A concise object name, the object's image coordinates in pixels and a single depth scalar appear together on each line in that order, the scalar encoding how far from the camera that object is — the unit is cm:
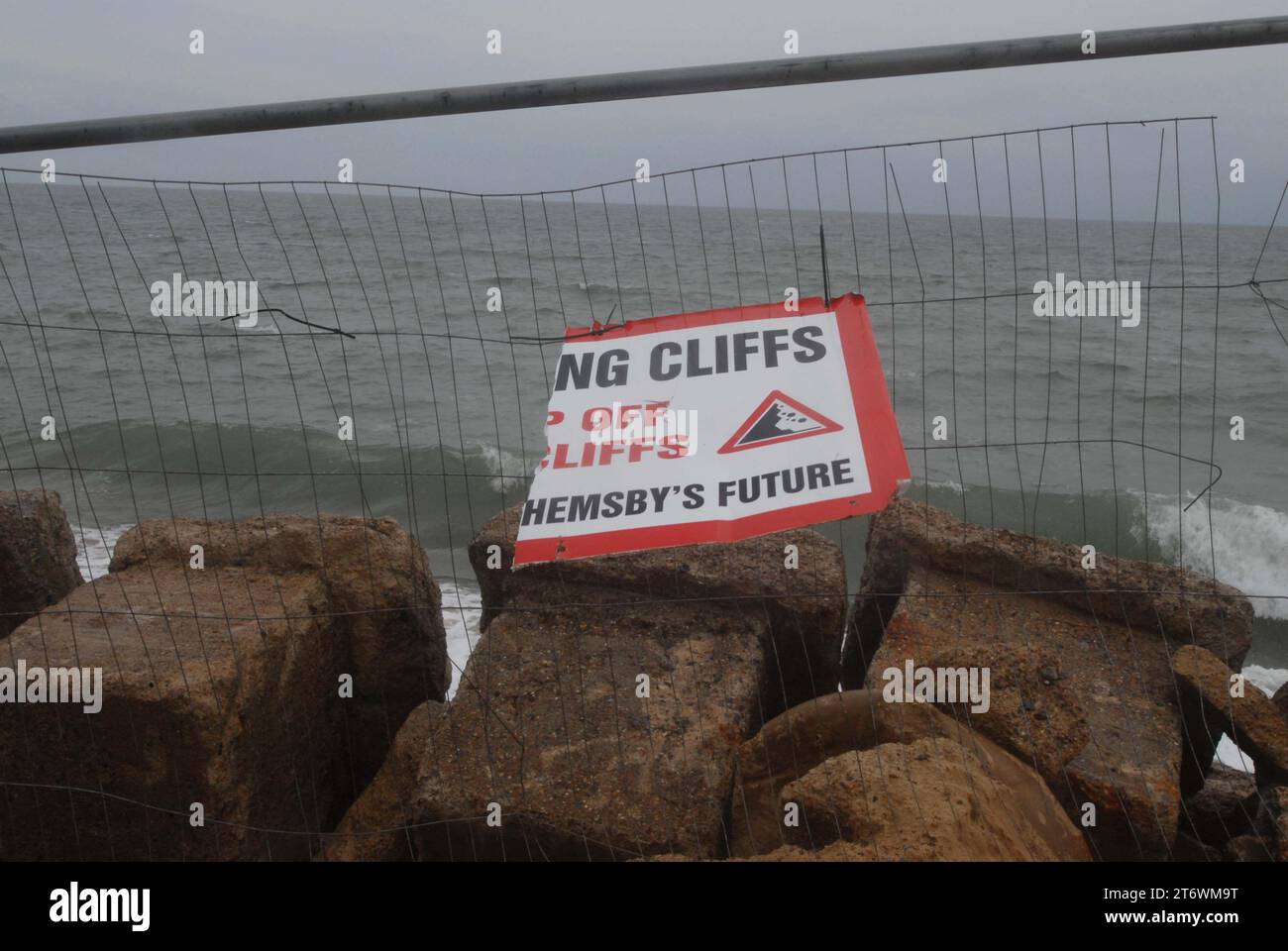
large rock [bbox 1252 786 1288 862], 336
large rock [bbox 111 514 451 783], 433
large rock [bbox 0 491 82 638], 445
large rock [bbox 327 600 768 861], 331
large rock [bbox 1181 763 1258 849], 438
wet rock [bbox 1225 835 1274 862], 357
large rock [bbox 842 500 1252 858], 355
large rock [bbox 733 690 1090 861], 293
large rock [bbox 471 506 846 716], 427
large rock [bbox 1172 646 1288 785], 389
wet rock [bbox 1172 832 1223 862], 397
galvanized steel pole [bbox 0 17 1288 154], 301
